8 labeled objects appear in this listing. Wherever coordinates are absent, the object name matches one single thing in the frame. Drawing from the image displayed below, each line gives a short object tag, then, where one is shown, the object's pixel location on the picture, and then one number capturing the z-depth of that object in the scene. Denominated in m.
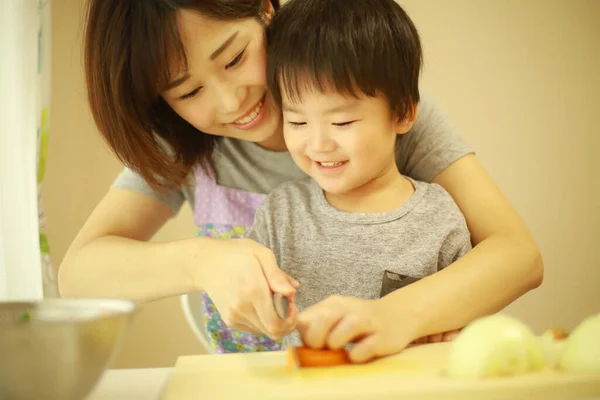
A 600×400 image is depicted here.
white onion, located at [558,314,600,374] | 0.65
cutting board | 0.61
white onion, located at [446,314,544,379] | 0.64
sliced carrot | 0.73
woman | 0.89
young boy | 1.00
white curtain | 1.38
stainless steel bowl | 0.53
